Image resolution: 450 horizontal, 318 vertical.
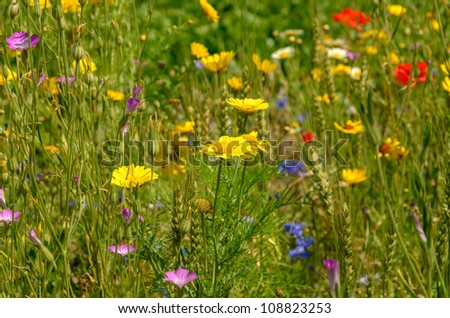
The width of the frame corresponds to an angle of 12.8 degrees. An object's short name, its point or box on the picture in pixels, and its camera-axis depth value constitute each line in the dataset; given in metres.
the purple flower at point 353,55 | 2.65
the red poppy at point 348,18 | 2.91
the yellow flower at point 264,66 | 2.43
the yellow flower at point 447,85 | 2.14
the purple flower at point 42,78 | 2.06
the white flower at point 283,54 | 2.87
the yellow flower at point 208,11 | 2.43
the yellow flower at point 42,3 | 2.02
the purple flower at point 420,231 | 1.98
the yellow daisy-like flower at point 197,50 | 2.44
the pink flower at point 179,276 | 1.96
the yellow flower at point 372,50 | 2.75
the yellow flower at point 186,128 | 2.33
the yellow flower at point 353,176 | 2.31
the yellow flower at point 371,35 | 2.70
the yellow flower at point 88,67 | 2.03
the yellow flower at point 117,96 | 2.36
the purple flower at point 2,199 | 2.03
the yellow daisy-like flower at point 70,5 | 2.21
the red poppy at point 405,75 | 2.46
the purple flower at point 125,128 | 2.04
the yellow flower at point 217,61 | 2.31
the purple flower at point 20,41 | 2.05
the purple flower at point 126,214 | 2.01
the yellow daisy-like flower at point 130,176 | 2.00
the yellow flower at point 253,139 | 2.06
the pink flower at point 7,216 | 2.04
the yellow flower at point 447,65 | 2.05
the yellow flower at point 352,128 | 2.38
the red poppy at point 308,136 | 2.43
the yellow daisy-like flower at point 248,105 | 2.09
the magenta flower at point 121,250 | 2.05
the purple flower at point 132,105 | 2.01
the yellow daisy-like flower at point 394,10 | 3.07
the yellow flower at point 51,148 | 2.33
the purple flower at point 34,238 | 1.95
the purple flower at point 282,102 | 2.89
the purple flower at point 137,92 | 2.03
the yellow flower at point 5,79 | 2.00
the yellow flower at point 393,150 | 2.35
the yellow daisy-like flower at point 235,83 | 2.32
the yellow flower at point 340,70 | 2.70
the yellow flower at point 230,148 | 2.01
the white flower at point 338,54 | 2.87
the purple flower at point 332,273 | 1.87
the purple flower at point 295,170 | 2.57
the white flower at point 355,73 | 2.71
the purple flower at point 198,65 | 2.72
